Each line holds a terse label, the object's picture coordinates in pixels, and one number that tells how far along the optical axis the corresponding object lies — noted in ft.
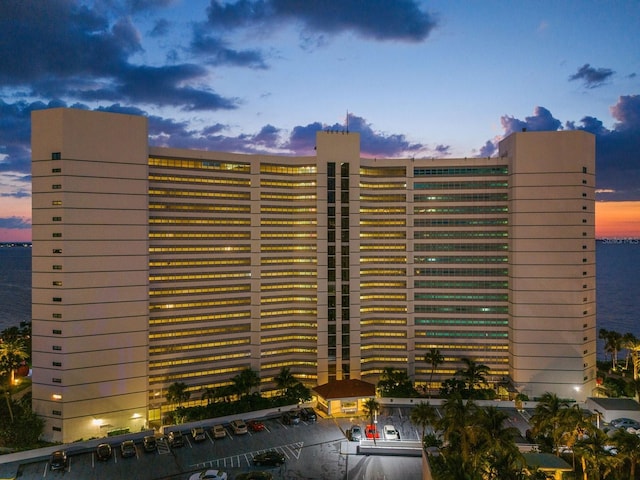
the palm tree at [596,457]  117.84
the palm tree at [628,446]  121.19
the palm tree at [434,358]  231.09
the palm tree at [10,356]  223.14
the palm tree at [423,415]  155.12
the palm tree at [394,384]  220.94
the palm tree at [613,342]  255.93
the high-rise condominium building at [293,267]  190.39
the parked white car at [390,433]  173.88
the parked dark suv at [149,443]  164.86
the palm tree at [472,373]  221.25
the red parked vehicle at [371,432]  175.94
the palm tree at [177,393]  200.54
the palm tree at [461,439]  116.78
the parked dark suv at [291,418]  192.24
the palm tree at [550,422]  139.85
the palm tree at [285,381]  217.56
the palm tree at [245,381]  212.23
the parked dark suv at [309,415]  196.54
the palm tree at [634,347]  235.11
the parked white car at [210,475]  140.67
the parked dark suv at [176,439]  169.58
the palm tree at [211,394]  210.36
